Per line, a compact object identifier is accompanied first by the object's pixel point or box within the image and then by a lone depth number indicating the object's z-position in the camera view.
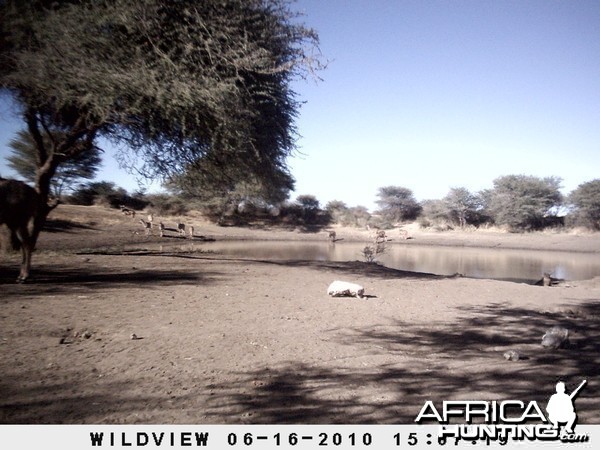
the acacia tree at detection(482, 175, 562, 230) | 37.78
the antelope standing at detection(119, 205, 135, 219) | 26.83
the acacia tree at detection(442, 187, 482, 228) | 42.25
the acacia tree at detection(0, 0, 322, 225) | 7.16
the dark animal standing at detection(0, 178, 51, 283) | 5.71
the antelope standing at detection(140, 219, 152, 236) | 22.15
